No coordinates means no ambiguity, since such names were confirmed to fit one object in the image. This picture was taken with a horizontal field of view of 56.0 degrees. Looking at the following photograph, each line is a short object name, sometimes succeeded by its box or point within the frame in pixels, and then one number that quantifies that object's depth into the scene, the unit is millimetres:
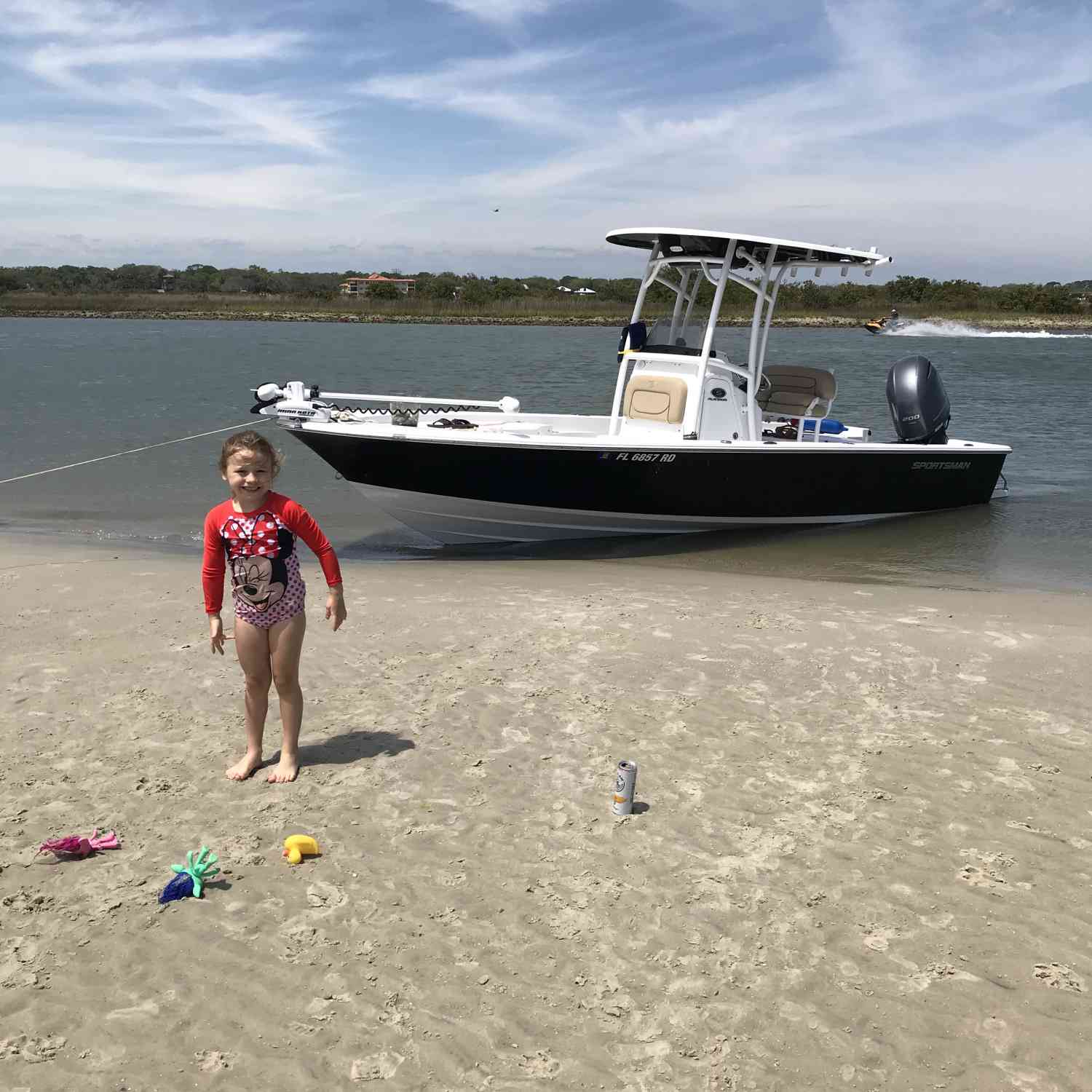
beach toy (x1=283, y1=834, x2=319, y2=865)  4098
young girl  4324
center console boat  10625
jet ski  96312
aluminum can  4496
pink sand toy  4066
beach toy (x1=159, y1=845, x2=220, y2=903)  3844
